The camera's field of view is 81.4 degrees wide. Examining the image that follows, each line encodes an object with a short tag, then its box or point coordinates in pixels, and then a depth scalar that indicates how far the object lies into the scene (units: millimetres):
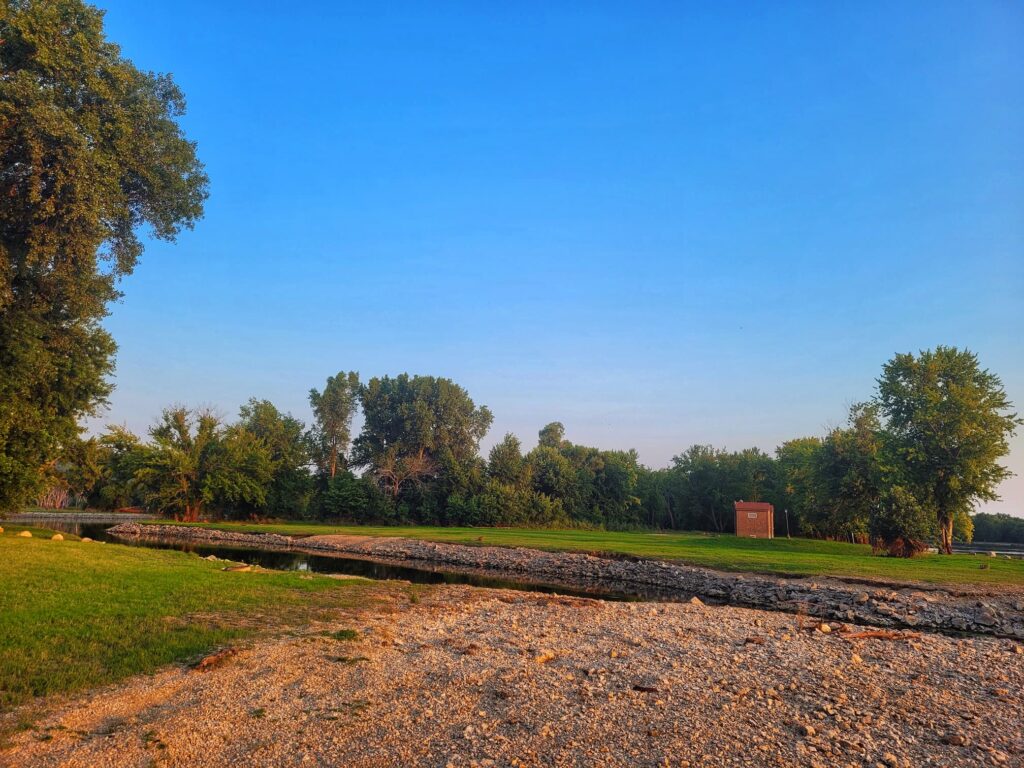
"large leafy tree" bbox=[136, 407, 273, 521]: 65812
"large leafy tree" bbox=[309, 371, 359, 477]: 87875
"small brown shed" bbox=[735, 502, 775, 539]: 57094
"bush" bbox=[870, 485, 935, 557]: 38938
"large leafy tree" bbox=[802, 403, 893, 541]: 43562
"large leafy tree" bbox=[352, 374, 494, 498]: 81438
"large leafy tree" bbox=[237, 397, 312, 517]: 75938
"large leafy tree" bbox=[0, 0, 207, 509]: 17219
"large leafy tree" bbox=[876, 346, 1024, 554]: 40750
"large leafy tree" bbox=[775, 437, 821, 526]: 49094
